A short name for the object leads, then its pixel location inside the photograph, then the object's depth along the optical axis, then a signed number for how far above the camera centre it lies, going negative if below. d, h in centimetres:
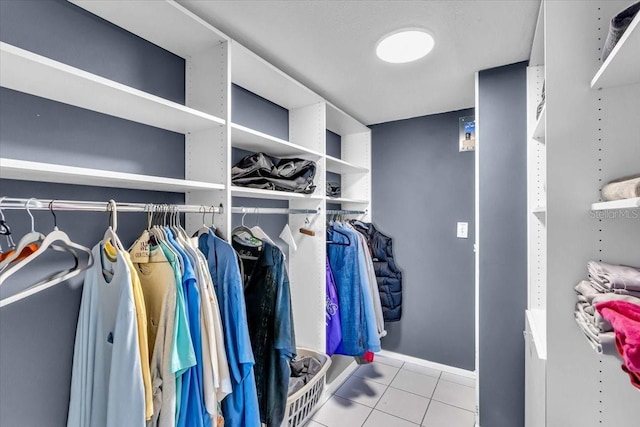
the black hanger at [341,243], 228 -23
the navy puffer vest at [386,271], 274 -56
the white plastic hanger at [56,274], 82 -16
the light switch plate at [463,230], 257 -16
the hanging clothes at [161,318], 101 -39
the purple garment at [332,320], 213 -79
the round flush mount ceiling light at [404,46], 150 +91
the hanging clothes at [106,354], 91 -48
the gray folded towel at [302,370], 184 -106
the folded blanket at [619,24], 73 +49
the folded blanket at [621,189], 74 +6
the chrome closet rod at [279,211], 153 +1
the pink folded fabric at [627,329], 61 -26
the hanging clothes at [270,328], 138 -56
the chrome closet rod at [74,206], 85 +3
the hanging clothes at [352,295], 213 -62
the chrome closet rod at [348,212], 227 +1
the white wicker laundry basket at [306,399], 168 -114
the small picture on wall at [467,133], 253 +70
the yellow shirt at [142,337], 95 -41
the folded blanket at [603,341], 71 -33
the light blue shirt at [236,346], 120 -55
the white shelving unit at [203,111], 95 +43
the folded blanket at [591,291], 77 -23
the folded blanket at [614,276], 77 -18
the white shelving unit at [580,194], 91 +6
